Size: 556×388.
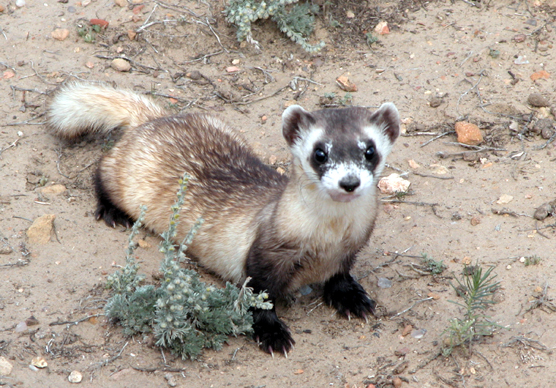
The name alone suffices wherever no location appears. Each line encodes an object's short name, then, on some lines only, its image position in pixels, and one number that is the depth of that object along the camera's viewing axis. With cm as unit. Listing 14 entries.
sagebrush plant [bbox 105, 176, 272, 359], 697
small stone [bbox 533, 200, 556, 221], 938
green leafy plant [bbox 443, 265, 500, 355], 720
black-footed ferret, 716
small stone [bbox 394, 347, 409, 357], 773
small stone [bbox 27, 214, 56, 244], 891
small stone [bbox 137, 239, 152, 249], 953
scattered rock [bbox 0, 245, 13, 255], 857
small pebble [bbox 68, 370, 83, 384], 688
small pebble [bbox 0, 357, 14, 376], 673
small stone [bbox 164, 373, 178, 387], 708
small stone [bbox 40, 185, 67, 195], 993
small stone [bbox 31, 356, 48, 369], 698
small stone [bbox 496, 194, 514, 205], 999
